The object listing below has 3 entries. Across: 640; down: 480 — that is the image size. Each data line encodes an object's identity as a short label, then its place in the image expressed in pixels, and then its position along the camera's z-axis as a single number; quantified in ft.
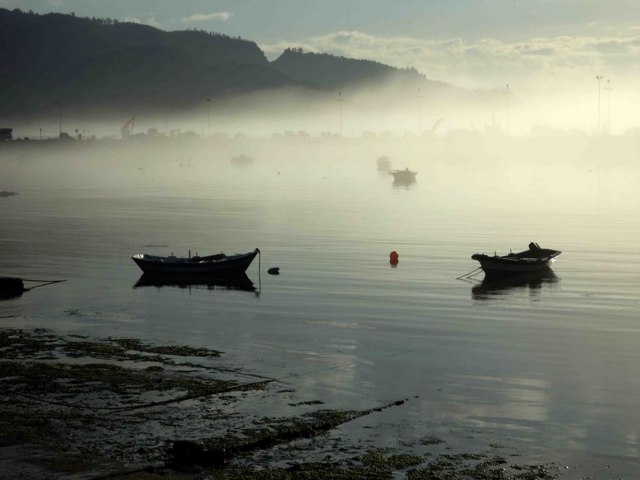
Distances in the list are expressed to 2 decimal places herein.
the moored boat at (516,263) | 223.10
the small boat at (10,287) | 190.80
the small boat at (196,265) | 216.54
